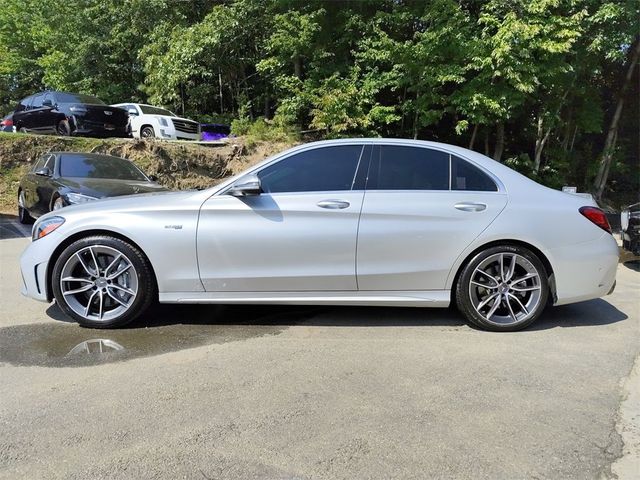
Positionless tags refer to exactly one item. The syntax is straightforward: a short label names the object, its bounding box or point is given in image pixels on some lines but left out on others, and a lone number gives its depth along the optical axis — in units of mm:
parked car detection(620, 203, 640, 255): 7301
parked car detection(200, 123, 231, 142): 20375
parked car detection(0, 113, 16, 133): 20528
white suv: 17375
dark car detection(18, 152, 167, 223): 8398
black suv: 15398
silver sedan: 4438
